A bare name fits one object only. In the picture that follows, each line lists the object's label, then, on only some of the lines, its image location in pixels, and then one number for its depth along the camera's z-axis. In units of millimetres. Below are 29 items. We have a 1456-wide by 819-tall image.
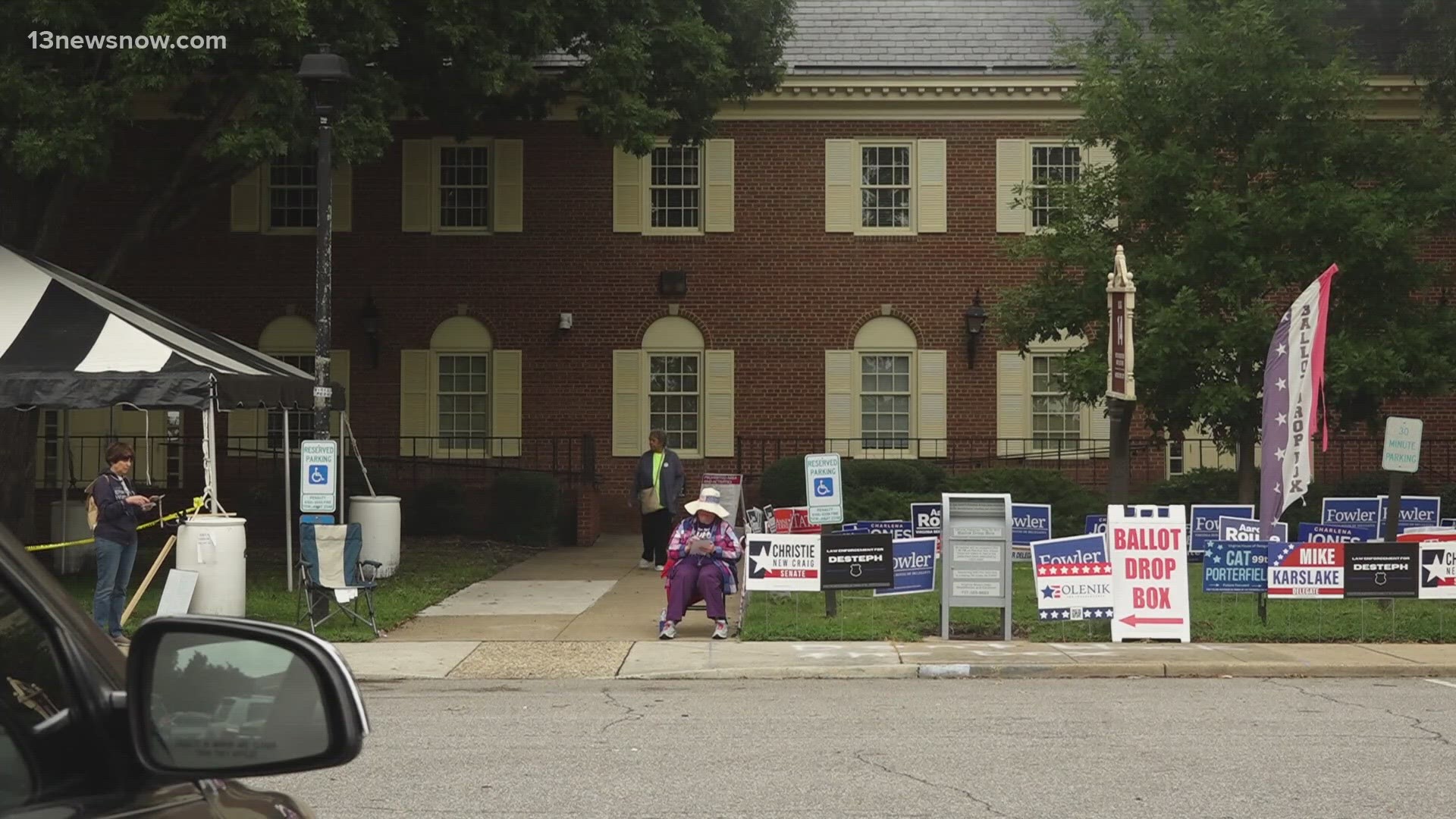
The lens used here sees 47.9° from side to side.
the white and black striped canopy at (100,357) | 16375
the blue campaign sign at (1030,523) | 19875
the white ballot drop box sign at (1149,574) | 14422
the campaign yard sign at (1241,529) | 17578
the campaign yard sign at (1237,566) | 15117
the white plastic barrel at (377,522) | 19594
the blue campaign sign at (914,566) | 15297
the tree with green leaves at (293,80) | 17391
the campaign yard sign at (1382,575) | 14938
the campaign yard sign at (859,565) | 15070
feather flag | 15820
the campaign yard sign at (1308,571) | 14891
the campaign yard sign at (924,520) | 20703
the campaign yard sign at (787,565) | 14992
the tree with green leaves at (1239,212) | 20531
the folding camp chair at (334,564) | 14680
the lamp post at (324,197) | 14750
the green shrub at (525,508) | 25016
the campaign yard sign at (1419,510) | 21359
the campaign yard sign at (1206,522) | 19188
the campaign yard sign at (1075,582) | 14461
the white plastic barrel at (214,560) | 14914
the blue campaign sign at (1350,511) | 21609
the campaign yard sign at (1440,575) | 15070
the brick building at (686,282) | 28797
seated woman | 14594
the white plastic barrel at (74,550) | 20406
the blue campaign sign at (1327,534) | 17938
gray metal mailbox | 14562
